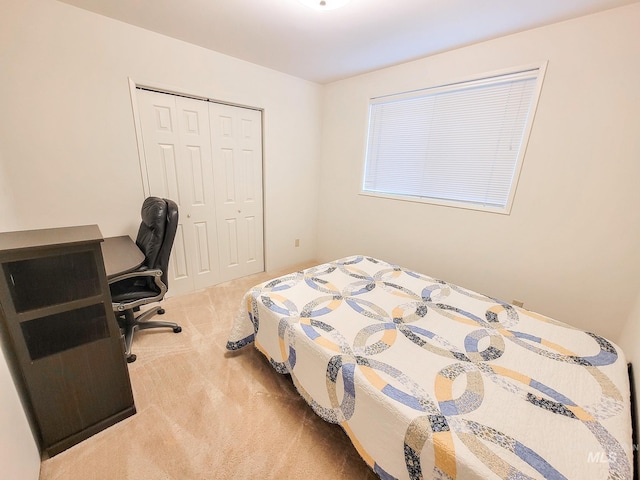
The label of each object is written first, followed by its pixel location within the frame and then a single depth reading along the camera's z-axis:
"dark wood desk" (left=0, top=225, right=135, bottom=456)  1.10
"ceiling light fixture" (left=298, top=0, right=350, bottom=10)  1.49
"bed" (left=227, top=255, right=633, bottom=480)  0.84
